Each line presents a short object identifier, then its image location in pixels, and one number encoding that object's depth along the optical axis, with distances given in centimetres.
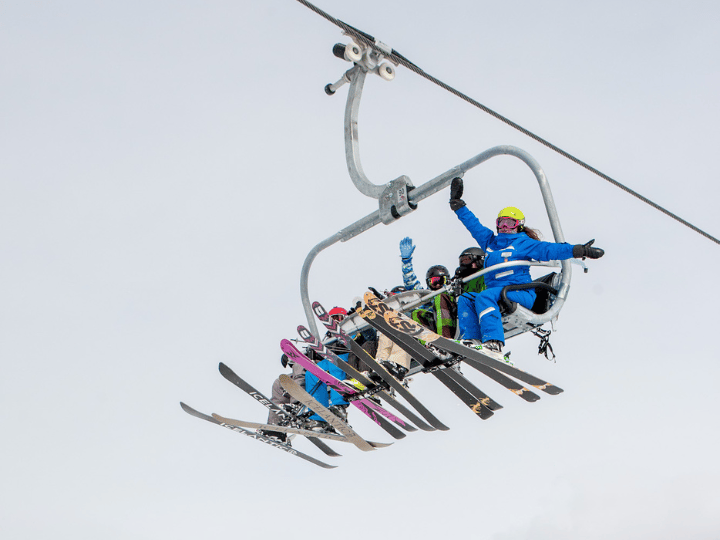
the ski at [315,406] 1953
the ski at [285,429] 2087
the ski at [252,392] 2127
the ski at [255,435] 2184
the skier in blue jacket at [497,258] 1661
